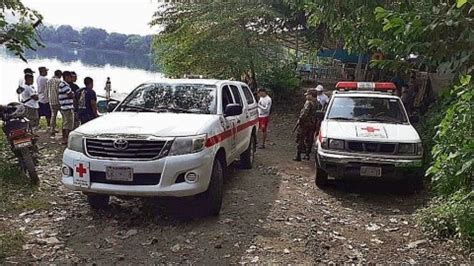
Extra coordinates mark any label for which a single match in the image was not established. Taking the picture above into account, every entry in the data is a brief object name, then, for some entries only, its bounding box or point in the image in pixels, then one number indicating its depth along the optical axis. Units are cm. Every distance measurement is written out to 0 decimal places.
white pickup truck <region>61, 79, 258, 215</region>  514
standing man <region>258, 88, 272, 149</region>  1171
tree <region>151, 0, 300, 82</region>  1723
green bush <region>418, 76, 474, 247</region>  410
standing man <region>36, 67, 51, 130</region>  1116
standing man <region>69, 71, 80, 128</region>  1012
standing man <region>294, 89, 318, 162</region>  967
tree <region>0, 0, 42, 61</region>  526
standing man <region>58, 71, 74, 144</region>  1004
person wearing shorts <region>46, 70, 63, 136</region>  1046
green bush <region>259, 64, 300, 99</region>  1919
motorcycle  657
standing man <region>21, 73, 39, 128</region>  1022
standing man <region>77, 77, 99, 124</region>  982
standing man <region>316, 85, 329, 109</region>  1198
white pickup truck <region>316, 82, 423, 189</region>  702
